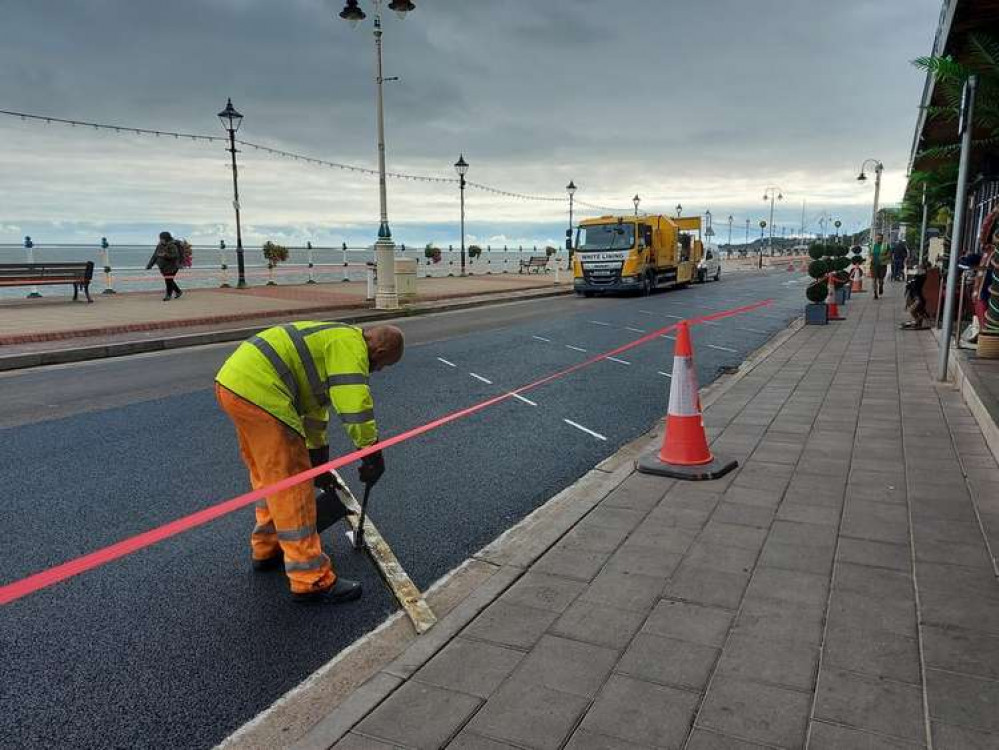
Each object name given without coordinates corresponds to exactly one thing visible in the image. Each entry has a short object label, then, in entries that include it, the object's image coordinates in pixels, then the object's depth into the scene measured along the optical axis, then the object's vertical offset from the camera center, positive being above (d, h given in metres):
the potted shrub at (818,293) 15.41 -0.65
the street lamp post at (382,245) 18.17 +0.50
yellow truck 24.31 +0.35
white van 35.25 -0.11
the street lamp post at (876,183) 34.91 +4.01
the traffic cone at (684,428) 5.20 -1.23
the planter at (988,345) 8.40 -0.98
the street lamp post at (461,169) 31.23 +4.31
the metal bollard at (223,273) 25.72 -0.33
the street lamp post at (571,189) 37.12 +3.98
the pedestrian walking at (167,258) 18.83 +0.16
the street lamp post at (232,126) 21.89 +4.36
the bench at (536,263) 47.59 +0.06
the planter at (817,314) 15.39 -1.11
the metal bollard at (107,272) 21.73 -0.25
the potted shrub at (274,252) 35.87 +0.61
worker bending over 3.34 -0.67
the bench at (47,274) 17.70 -0.26
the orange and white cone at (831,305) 16.24 -0.96
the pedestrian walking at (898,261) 30.43 +0.13
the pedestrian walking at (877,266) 22.37 -0.07
